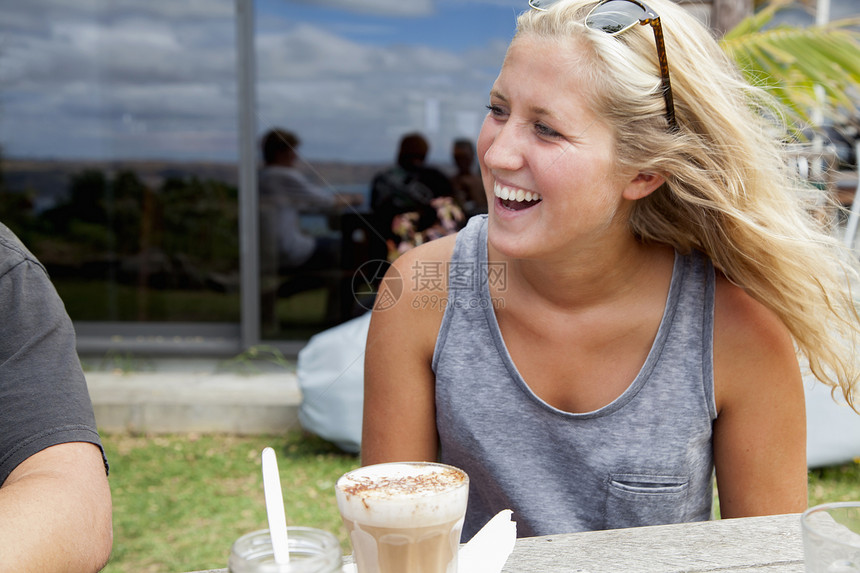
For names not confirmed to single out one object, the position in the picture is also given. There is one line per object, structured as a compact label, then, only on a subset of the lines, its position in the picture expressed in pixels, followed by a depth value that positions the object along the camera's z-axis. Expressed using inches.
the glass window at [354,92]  190.9
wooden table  43.6
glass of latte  37.0
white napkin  41.4
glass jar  30.7
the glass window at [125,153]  201.3
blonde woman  57.9
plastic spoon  31.5
